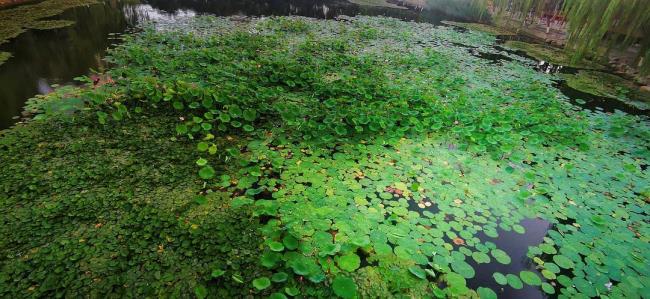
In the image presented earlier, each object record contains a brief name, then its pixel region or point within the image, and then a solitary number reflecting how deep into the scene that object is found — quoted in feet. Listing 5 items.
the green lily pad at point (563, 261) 9.68
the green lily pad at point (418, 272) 8.71
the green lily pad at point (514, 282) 9.15
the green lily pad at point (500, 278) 9.26
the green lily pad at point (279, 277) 8.14
